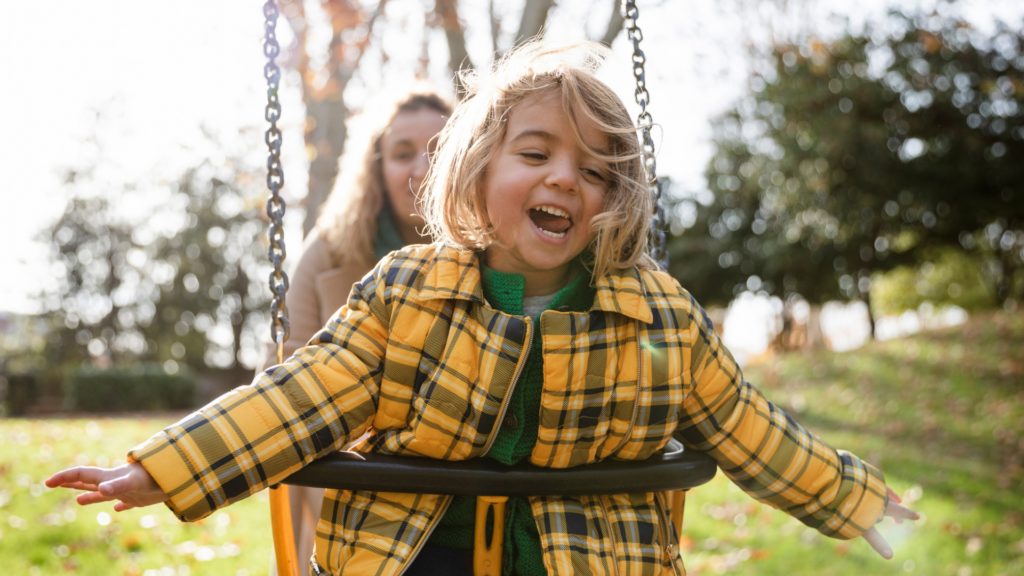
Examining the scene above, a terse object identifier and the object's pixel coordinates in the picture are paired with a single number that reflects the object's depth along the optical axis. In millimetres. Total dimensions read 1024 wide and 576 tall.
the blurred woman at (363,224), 2631
